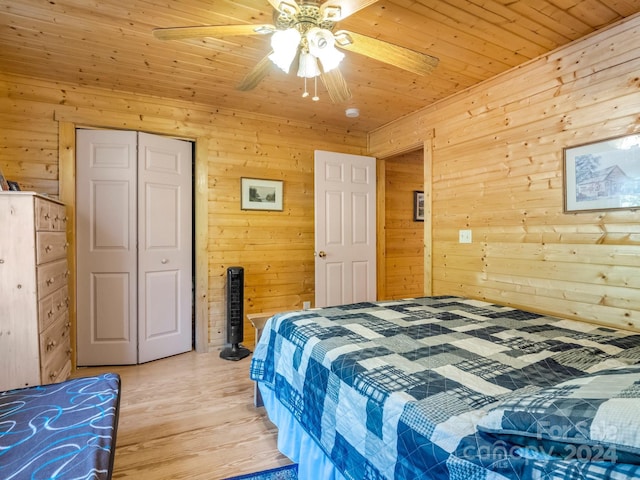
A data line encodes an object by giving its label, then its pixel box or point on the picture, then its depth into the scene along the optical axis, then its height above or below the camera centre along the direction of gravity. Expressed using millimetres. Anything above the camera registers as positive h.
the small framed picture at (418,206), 4707 +440
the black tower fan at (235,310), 3332 -707
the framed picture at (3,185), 2167 +343
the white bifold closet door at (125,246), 3047 -74
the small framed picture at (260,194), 3650 +478
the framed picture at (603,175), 1966 +384
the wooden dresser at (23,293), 2049 -337
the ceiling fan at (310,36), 1541 +963
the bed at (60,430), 1052 -697
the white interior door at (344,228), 3783 +112
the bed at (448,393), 674 -468
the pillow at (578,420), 604 -365
